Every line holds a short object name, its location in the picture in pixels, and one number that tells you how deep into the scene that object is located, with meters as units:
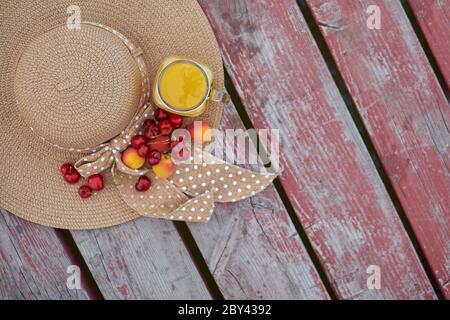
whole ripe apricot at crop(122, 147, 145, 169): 1.75
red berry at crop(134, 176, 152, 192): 1.76
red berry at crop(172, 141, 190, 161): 1.77
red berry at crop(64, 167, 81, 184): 1.76
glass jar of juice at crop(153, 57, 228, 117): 1.70
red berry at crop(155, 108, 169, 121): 1.75
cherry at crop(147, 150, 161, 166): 1.75
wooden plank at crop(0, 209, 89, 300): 1.83
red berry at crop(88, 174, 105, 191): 1.76
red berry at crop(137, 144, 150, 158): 1.74
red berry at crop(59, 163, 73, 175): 1.76
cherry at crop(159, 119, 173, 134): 1.74
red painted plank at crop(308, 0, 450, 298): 1.82
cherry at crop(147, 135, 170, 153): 1.75
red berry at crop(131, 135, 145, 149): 1.74
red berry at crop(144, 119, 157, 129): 1.75
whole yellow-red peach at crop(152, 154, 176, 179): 1.76
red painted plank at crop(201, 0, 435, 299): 1.81
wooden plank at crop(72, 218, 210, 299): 1.83
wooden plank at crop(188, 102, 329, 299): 1.83
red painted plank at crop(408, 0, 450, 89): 1.82
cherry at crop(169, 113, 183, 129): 1.75
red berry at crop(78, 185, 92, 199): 1.76
